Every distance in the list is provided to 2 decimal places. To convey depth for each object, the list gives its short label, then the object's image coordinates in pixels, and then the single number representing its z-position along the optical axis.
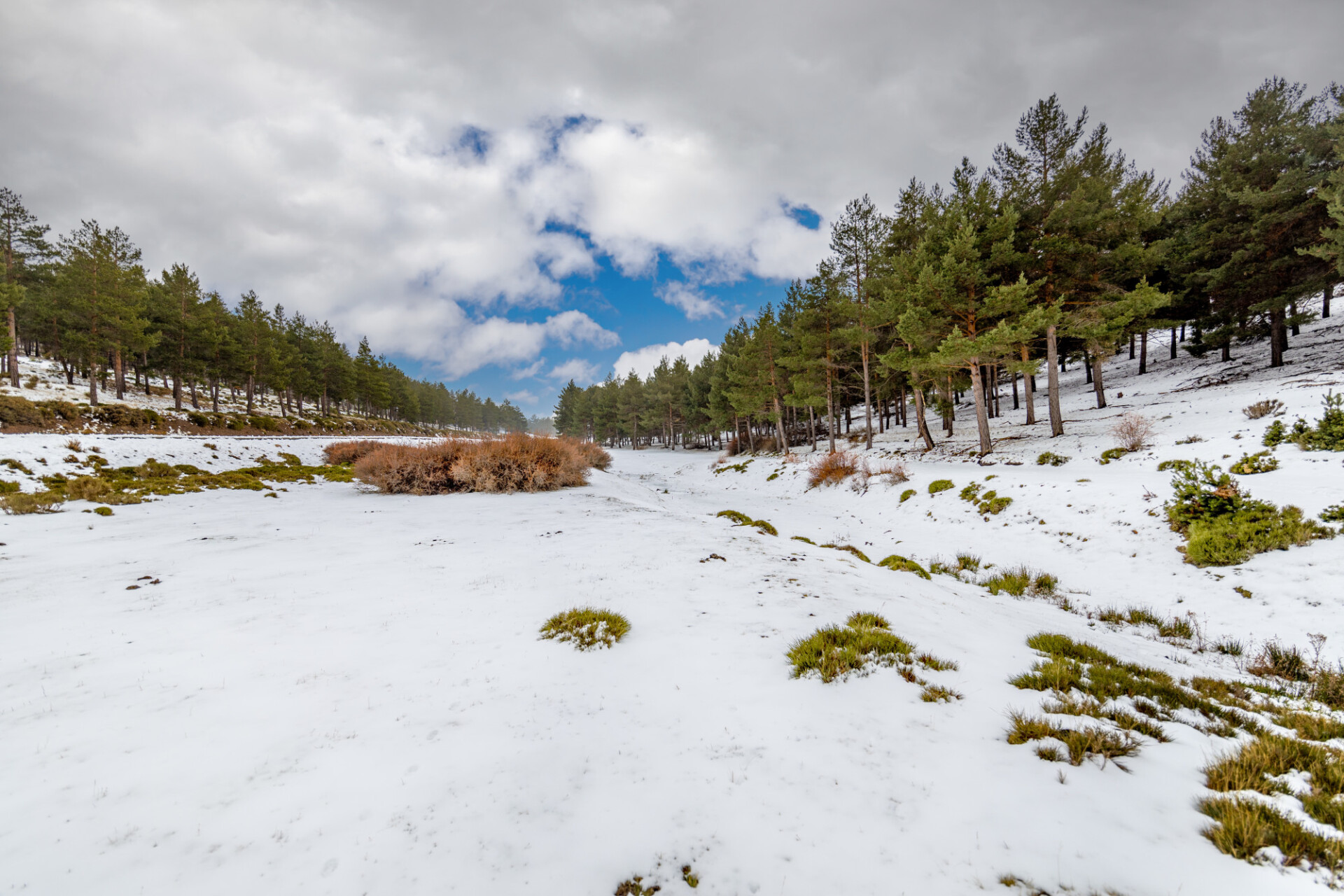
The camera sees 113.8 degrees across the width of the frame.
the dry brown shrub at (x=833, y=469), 18.44
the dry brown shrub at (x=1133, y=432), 12.73
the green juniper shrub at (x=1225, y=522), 7.05
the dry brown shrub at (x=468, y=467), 14.16
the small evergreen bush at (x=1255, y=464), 8.94
